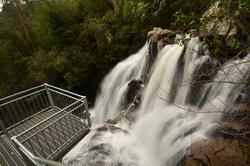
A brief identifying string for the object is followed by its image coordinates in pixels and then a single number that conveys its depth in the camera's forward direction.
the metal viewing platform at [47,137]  3.20
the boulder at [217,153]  2.66
